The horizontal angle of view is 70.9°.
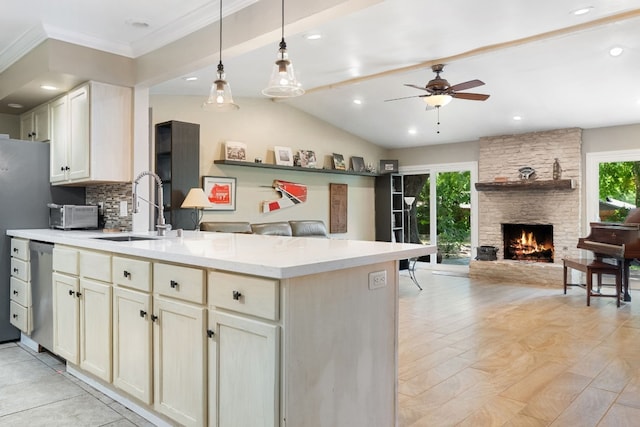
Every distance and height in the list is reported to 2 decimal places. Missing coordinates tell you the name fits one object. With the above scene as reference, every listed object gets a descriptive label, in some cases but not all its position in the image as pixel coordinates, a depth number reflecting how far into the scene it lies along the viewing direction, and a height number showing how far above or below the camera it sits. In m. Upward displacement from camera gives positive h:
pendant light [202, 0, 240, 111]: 2.81 +0.74
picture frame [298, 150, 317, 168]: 7.72 +0.95
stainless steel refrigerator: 3.89 +0.17
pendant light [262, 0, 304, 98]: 2.45 +0.74
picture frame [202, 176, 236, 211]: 6.46 +0.32
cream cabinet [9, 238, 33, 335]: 3.60 -0.62
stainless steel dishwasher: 3.29 -0.60
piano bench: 5.40 -0.70
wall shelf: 6.51 +0.74
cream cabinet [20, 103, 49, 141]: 4.51 +0.94
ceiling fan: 4.99 +1.37
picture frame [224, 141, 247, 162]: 6.64 +0.93
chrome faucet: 3.33 +0.02
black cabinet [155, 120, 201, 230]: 5.62 +0.63
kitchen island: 1.67 -0.51
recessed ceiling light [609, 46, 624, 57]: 4.72 +1.72
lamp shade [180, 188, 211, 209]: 5.34 +0.16
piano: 5.20 -0.36
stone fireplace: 7.25 +0.27
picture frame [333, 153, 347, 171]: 8.32 +0.95
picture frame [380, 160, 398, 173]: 9.14 +0.96
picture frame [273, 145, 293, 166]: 7.37 +0.96
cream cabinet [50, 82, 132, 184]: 3.78 +0.67
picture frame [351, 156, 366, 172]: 8.71 +0.96
